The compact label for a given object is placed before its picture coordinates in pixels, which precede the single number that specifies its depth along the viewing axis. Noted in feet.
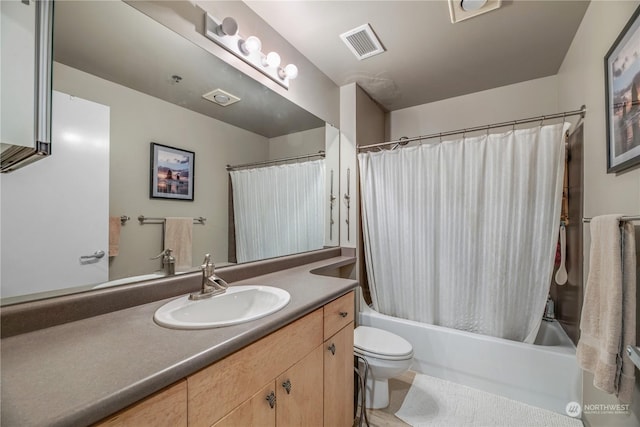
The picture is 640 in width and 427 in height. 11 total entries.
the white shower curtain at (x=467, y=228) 5.52
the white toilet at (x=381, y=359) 4.97
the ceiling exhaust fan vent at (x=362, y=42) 5.57
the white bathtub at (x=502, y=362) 5.10
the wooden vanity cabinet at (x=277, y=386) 1.98
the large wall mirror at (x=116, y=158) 2.75
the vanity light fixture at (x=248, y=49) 4.33
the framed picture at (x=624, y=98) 3.22
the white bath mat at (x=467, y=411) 4.90
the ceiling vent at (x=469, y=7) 4.74
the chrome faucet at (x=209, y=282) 3.66
